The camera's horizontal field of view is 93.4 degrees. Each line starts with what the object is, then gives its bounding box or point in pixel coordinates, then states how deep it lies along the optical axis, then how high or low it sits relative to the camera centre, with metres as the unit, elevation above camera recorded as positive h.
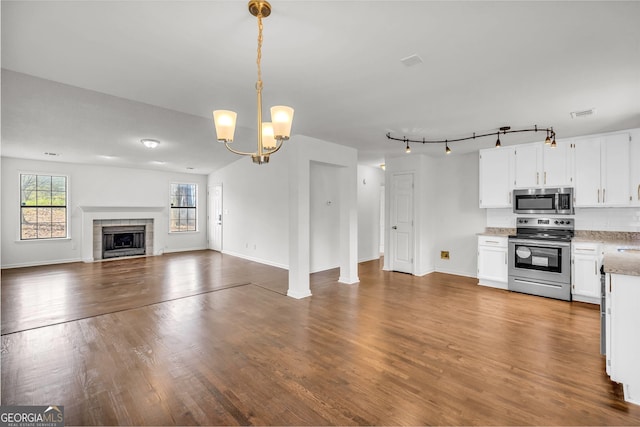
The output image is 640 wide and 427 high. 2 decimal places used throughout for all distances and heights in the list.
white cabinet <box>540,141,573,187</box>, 4.65 +0.75
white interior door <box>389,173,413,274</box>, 6.28 -0.20
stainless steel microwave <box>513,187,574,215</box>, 4.73 +0.21
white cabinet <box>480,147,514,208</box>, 5.21 +0.65
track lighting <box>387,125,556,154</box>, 4.21 +1.19
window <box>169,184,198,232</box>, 9.22 +0.20
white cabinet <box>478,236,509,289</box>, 5.08 -0.82
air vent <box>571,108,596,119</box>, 3.46 +1.18
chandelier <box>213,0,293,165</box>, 1.77 +0.63
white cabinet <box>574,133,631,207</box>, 4.23 +0.62
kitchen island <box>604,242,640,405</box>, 2.19 -0.84
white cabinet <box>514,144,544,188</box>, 4.91 +0.80
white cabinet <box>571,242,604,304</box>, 4.22 -0.82
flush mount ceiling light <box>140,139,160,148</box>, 5.56 +1.32
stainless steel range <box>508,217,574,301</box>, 4.46 -0.69
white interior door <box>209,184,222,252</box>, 9.11 -0.17
